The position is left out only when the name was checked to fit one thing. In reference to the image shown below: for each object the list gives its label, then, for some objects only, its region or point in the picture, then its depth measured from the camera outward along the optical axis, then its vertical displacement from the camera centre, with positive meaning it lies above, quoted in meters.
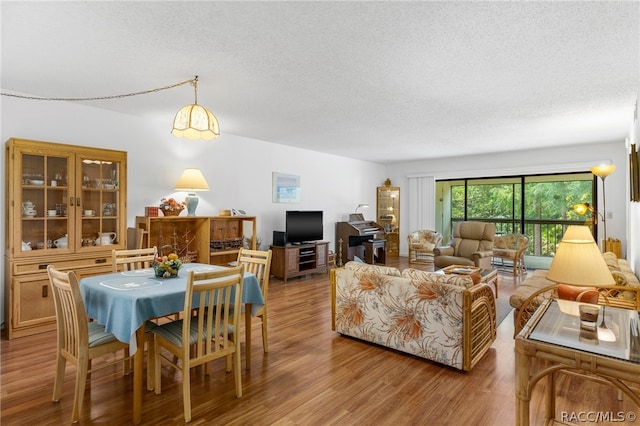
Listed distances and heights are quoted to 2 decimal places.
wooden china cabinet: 3.46 -0.04
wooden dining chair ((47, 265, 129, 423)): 2.10 -0.79
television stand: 6.12 -0.83
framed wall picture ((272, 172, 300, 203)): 6.54 +0.49
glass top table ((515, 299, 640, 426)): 1.48 -0.60
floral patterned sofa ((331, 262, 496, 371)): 2.77 -0.85
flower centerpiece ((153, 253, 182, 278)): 2.72 -0.41
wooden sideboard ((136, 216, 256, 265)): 4.85 -0.33
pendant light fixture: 2.82 +0.74
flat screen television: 6.32 -0.24
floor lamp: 5.24 +0.64
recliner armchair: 6.15 -0.64
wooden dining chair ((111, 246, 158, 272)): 3.28 -0.44
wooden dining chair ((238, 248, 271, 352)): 3.11 -0.51
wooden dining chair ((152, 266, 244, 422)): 2.16 -0.79
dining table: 2.11 -0.58
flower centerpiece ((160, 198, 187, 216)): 4.65 +0.09
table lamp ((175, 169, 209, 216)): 4.76 +0.40
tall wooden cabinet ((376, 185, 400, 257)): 9.09 -0.01
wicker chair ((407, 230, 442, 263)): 7.93 -0.65
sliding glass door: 7.01 +0.24
